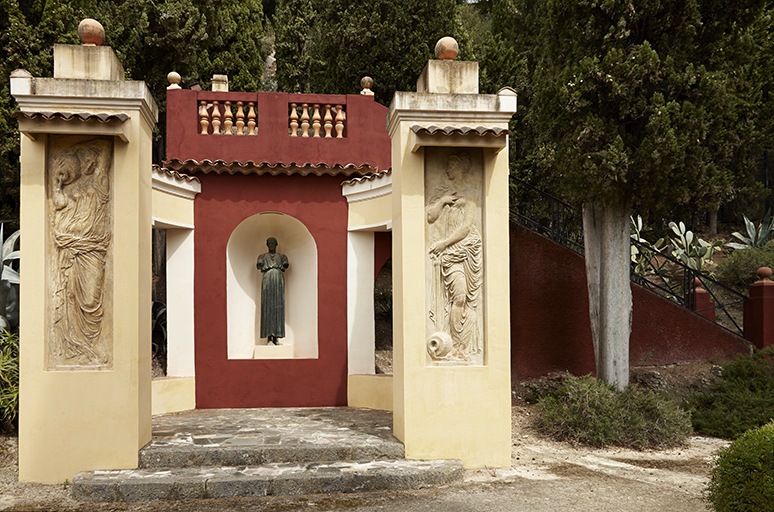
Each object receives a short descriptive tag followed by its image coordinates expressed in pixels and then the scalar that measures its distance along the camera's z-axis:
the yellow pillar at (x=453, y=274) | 6.20
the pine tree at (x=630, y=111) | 7.93
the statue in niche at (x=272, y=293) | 9.08
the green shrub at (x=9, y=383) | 6.64
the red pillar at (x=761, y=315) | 10.05
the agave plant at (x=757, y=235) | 14.81
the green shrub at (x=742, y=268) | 12.92
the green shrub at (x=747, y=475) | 4.13
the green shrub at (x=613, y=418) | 7.32
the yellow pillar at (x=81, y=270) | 5.79
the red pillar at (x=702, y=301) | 11.23
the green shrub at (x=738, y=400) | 7.91
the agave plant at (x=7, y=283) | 7.55
